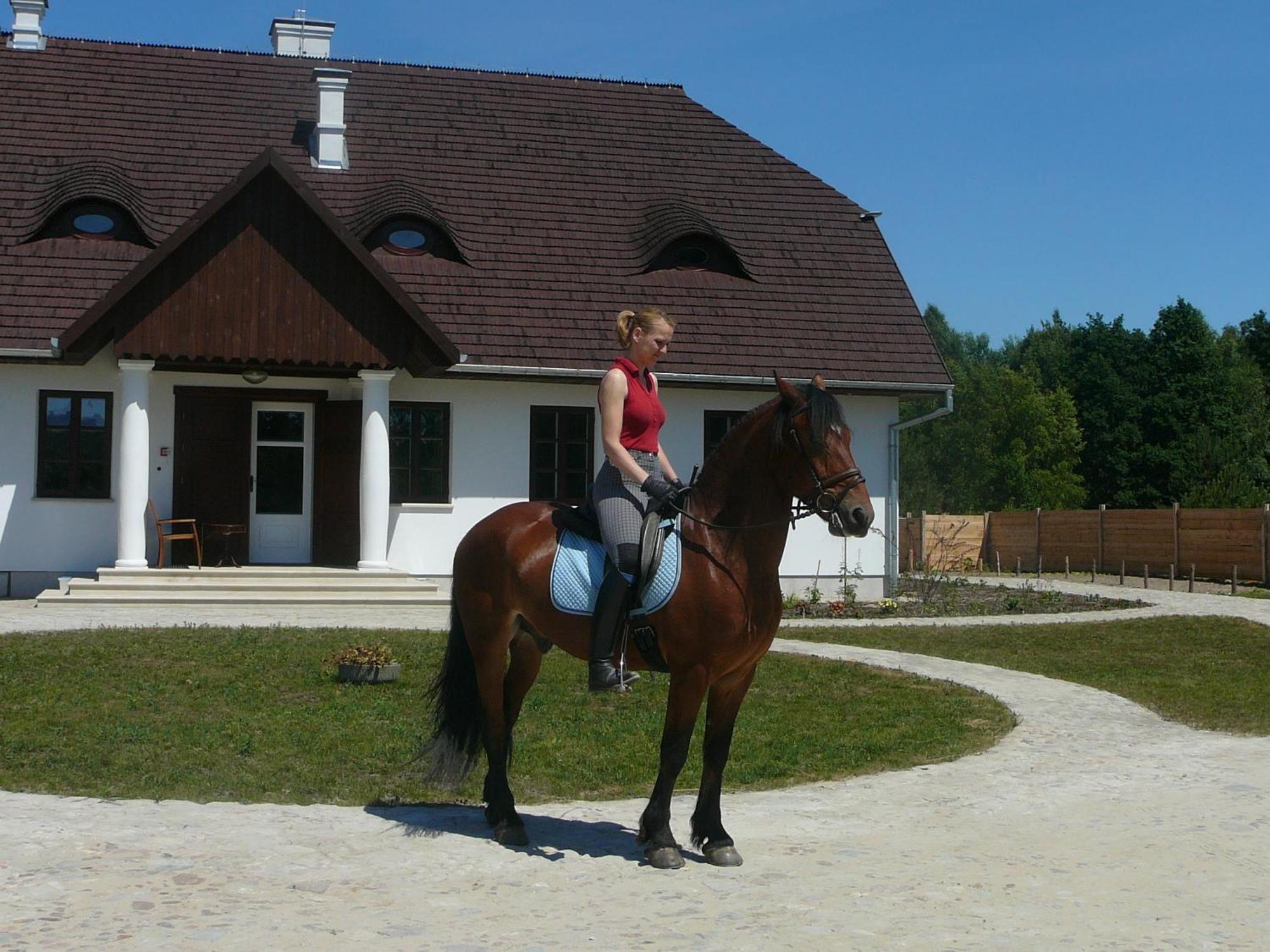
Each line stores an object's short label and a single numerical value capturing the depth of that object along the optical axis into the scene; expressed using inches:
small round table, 803.4
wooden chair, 778.1
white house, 768.9
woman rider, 268.1
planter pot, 478.3
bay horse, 255.9
